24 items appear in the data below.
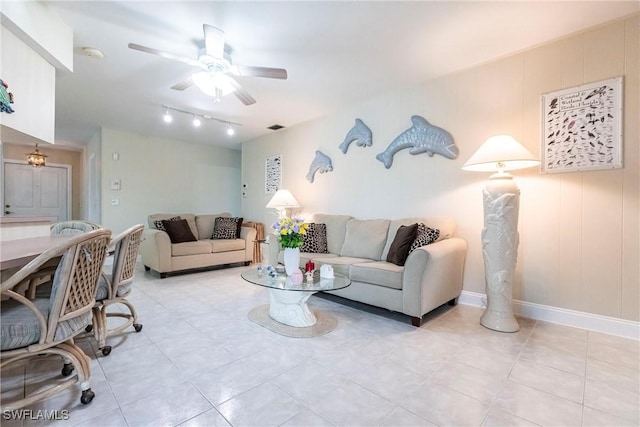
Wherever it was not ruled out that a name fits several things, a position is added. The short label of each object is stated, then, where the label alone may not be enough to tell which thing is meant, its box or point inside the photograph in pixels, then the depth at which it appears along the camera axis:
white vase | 2.54
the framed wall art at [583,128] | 2.23
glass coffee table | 2.31
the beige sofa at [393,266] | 2.38
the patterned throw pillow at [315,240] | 3.64
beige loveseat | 4.05
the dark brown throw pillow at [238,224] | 4.98
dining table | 1.20
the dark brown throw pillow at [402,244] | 2.77
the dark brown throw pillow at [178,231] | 4.29
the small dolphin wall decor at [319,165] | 4.30
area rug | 2.26
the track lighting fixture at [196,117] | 3.99
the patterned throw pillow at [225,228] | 4.86
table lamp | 4.41
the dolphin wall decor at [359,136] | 3.77
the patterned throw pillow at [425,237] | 2.72
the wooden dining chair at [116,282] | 1.93
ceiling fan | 2.08
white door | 6.03
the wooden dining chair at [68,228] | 1.98
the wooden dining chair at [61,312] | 1.20
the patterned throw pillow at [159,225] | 4.31
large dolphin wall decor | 3.05
